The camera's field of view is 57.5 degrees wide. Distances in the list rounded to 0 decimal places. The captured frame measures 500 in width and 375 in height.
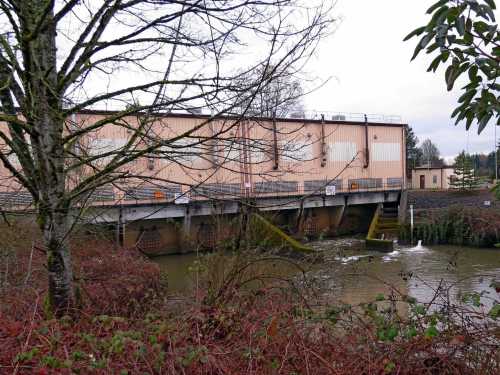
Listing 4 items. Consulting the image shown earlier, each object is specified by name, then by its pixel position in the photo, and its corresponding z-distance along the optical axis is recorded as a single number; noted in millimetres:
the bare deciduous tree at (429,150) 77281
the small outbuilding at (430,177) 43469
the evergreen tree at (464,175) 32000
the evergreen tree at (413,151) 61588
